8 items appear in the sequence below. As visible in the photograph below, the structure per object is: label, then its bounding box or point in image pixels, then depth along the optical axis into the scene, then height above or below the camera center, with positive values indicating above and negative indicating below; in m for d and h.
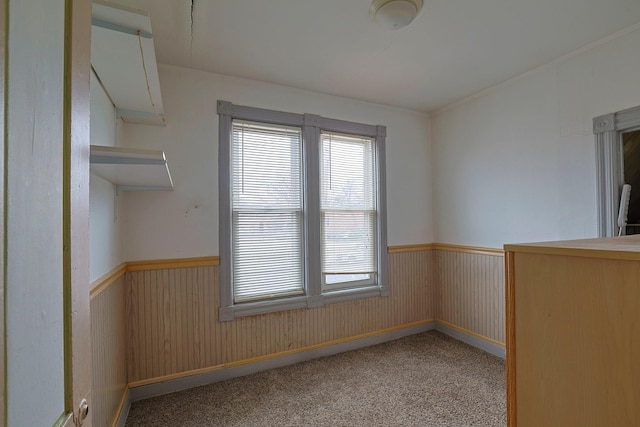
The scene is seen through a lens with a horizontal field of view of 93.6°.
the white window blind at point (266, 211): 2.68 +0.07
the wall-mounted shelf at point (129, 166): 1.24 +0.26
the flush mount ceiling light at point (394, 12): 1.71 +1.19
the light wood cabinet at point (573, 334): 0.71 -0.32
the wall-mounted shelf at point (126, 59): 1.20 +0.80
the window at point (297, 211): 2.65 +0.07
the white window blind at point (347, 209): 3.06 +0.09
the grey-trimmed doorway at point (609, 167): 2.15 +0.33
